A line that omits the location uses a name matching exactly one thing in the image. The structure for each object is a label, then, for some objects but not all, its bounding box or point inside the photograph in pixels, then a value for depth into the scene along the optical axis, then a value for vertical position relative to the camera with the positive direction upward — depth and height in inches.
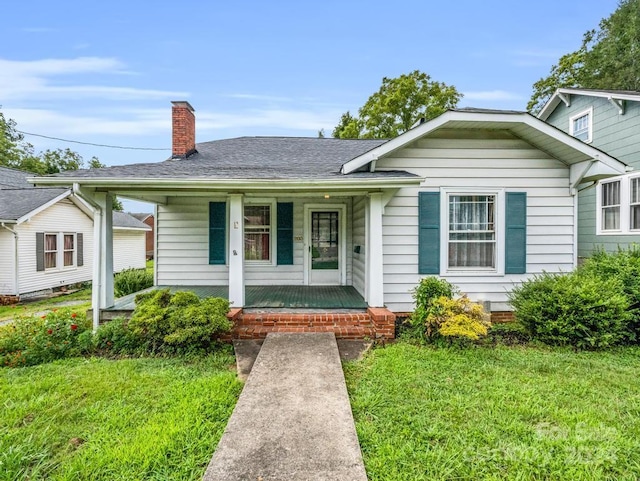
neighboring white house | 417.1 -0.8
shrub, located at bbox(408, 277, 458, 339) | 199.2 -36.1
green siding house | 327.6 +85.6
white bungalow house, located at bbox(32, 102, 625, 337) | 210.1 +30.9
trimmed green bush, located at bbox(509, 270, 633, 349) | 189.8 -43.3
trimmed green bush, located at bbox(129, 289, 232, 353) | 182.5 -48.2
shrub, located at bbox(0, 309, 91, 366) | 179.8 -58.3
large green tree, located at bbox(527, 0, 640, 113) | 613.3 +369.9
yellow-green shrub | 181.7 -45.8
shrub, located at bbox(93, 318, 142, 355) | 192.7 -60.1
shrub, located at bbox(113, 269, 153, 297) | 337.1 -46.2
